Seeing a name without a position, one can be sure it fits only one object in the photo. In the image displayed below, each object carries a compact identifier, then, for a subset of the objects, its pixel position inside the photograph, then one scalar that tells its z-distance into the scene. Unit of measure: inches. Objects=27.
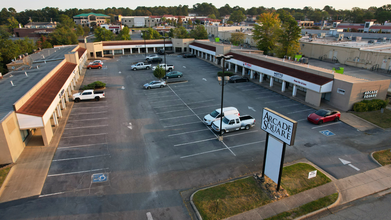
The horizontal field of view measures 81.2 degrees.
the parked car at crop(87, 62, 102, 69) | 1974.7
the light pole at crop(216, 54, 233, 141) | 799.0
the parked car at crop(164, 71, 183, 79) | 1662.4
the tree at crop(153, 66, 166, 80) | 1507.1
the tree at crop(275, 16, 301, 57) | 1755.7
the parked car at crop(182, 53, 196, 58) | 2450.8
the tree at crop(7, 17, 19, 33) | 4995.8
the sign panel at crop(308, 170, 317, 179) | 594.4
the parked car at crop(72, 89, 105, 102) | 1205.7
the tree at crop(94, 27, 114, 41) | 3134.8
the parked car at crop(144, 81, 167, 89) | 1419.8
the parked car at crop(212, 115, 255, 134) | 871.1
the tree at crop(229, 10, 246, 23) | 7171.3
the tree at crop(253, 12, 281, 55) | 2069.4
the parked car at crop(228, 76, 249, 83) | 1536.7
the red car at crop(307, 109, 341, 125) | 938.9
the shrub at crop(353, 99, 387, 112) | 1046.1
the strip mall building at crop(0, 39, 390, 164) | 726.5
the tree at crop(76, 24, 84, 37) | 3961.6
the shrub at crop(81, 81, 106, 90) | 1386.6
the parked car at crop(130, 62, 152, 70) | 1916.2
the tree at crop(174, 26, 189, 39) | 3363.7
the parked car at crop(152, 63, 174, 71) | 1834.0
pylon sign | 511.0
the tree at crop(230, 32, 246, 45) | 2854.3
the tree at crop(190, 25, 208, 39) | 3304.6
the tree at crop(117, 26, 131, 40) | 3169.8
